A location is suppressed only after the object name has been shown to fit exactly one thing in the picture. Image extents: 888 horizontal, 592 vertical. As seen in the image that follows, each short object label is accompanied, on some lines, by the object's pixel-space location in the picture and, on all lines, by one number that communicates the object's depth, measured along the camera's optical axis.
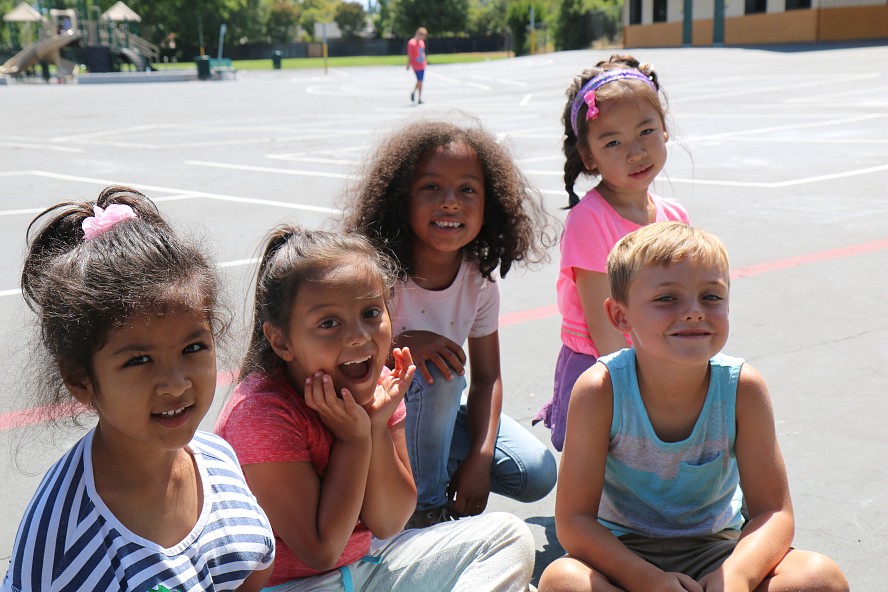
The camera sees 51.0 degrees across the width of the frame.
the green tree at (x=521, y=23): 52.22
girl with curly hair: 3.08
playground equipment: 41.62
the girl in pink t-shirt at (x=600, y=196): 3.23
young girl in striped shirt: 1.75
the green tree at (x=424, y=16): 72.56
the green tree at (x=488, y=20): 76.25
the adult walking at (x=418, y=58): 22.53
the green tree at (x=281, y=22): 86.94
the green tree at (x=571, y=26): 47.31
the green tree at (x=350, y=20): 88.69
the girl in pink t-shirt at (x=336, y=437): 2.28
